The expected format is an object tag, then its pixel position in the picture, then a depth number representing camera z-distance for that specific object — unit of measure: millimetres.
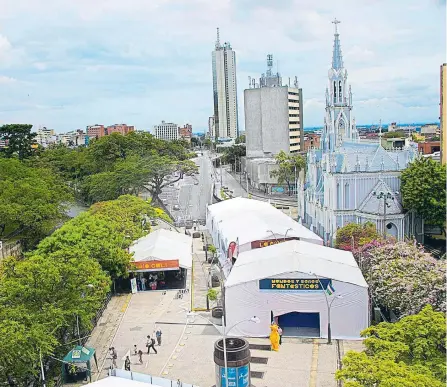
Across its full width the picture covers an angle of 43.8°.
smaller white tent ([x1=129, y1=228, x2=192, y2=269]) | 37688
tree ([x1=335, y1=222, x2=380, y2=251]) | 38653
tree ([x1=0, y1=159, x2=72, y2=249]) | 46312
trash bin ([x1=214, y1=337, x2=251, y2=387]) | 19734
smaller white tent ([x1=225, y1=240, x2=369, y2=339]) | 27359
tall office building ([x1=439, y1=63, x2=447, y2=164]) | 57400
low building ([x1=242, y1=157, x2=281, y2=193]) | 92625
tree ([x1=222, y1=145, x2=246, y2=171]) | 141250
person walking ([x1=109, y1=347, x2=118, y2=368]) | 24209
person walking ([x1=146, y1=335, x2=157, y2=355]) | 26053
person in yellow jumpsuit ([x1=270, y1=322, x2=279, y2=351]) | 26038
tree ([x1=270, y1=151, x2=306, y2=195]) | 84375
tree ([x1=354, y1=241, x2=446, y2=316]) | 24781
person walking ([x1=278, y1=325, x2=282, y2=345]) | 26703
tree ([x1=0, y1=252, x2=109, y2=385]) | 20219
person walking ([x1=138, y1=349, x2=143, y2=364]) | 25031
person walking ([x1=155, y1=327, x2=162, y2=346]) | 27109
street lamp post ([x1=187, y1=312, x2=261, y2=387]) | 19059
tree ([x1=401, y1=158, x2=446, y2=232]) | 43312
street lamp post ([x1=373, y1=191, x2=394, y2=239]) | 42997
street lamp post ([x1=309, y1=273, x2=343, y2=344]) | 26984
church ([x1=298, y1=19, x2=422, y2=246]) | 45656
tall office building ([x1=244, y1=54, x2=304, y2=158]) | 111250
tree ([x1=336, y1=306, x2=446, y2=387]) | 16266
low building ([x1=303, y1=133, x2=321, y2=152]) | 130750
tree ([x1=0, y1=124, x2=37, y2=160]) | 86006
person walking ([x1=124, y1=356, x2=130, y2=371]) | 24028
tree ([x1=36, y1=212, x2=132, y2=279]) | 33641
